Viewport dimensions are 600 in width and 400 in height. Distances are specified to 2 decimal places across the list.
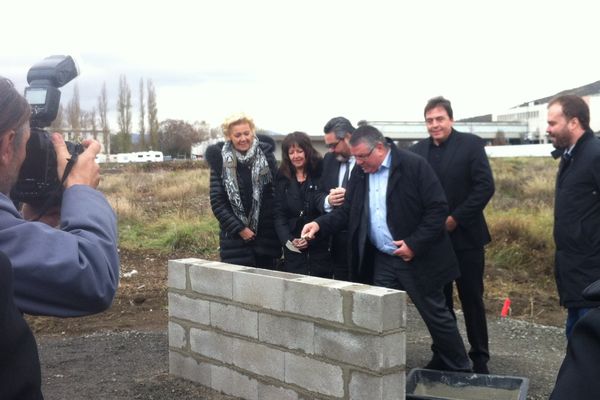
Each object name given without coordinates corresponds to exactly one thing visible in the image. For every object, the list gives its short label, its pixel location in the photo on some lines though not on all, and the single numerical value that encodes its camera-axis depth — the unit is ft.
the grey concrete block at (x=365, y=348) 11.94
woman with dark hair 17.35
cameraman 5.44
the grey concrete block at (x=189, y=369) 15.70
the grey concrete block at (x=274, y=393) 13.60
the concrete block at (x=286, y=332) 13.12
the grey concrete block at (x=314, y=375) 12.60
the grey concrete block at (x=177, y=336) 16.22
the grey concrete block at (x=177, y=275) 16.12
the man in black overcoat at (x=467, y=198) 16.57
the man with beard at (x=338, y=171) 17.30
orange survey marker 24.88
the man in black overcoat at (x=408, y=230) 14.98
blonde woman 17.26
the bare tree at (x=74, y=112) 188.59
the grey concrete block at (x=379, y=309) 11.89
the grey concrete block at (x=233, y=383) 14.49
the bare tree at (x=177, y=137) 211.20
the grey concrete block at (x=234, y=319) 14.30
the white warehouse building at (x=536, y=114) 211.00
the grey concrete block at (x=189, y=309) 15.55
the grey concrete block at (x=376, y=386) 12.00
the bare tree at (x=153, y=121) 214.69
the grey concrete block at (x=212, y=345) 15.01
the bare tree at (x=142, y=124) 215.51
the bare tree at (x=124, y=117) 210.38
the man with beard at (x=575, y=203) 14.24
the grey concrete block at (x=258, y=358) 13.75
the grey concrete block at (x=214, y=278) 14.92
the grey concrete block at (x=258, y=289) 13.66
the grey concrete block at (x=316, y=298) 12.51
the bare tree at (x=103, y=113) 208.03
